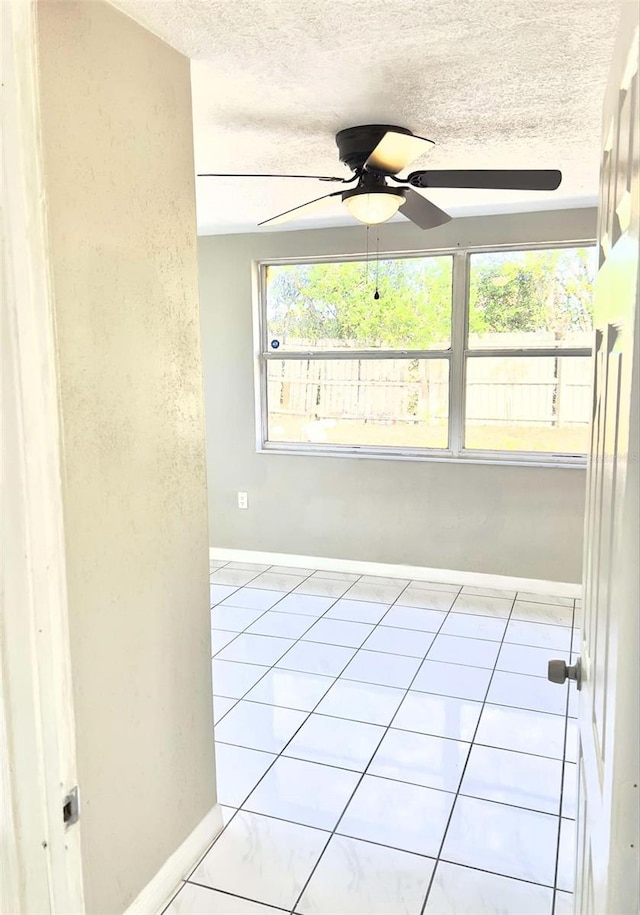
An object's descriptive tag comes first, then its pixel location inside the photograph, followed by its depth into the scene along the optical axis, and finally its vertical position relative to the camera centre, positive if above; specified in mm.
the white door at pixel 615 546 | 651 -215
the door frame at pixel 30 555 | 822 -248
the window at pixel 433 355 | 4023 +98
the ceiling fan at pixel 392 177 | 2121 +668
